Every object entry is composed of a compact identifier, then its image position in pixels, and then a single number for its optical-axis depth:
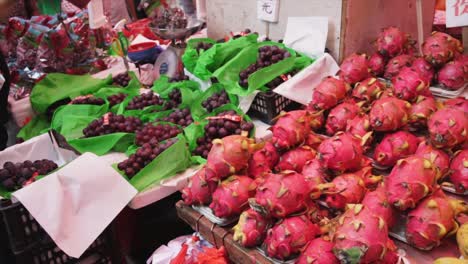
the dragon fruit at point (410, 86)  1.60
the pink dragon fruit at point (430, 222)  1.07
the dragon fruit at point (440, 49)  1.74
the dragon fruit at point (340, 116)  1.57
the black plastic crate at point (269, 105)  1.90
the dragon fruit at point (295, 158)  1.38
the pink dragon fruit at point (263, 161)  1.36
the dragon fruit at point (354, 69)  1.82
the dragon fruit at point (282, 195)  1.11
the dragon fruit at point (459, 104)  1.41
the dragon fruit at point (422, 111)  1.49
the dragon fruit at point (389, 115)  1.43
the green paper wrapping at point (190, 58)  2.25
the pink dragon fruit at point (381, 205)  1.12
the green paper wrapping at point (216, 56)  2.14
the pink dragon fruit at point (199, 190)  1.32
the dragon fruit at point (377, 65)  1.94
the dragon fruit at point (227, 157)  1.27
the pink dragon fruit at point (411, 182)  1.10
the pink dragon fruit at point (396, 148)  1.38
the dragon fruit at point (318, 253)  1.02
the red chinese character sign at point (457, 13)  1.67
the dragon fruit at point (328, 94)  1.66
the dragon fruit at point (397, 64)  1.86
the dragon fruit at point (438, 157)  1.29
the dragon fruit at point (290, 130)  1.39
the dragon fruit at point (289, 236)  1.07
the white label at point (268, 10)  2.31
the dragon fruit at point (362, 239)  0.95
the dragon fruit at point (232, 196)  1.23
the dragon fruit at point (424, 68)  1.78
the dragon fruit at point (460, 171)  1.26
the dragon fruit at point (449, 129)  1.30
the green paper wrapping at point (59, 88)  2.26
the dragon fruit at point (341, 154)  1.25
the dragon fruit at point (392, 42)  1.89
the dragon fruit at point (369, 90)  1.68
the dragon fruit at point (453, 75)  1.74
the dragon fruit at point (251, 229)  1.15
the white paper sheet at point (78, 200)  1.38
